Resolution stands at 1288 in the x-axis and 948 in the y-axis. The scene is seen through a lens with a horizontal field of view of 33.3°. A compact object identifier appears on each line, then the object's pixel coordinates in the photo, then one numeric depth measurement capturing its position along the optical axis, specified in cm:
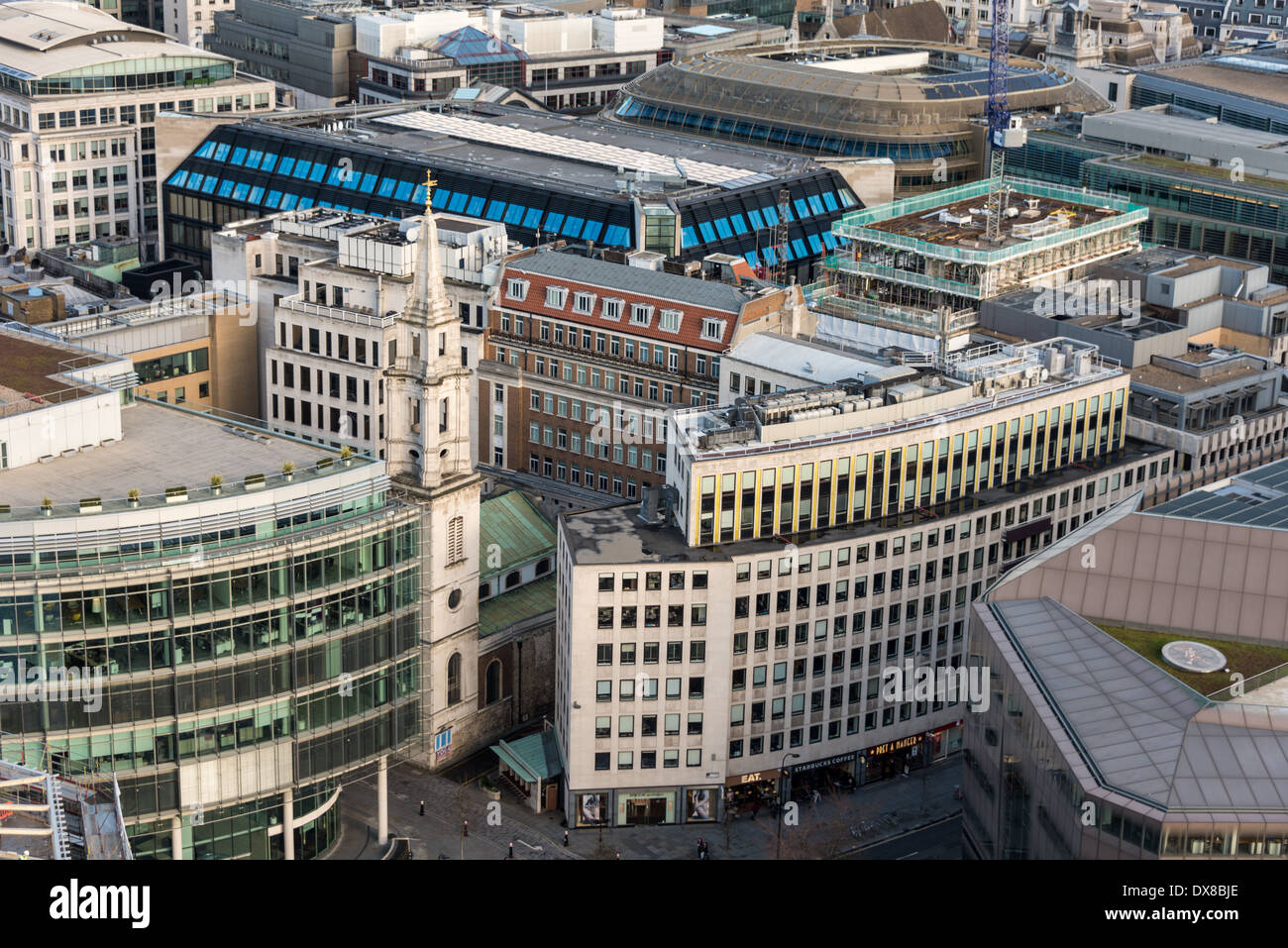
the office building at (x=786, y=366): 18600
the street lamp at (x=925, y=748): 17638
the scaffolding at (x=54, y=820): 9844
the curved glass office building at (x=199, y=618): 13800
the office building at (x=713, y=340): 19838
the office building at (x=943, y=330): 19021
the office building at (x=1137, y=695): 11738
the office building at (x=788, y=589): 15988
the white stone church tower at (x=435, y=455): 16275
